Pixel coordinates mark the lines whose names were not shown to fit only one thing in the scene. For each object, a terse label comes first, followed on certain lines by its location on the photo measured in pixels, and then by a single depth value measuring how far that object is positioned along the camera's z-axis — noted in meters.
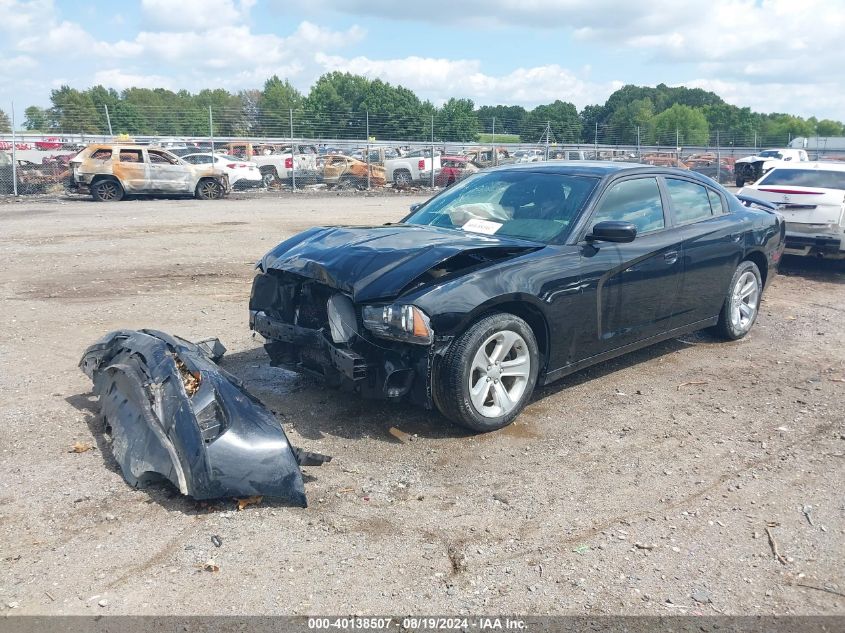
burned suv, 21.62
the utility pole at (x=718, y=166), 35.72
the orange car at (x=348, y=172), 28.36
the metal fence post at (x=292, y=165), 27.45
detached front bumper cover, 3.67
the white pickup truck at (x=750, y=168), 32.44
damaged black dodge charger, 4.60
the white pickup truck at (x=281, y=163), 28.17
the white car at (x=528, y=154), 34.29
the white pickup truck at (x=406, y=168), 29.53
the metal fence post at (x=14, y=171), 22.59
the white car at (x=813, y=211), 10.72
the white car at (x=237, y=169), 26.29
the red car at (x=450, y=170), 29.66
